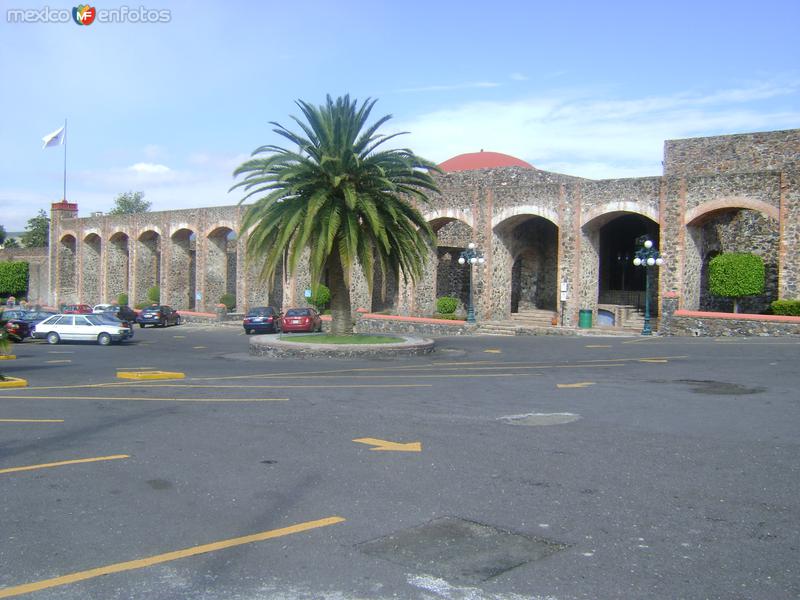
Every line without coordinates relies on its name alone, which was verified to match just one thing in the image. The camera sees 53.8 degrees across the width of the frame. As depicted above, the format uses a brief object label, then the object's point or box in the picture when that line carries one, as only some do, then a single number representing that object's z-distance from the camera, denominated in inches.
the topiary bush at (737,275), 1240.2
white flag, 2183.8
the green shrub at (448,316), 1596.9
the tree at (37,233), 3481.8
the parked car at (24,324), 1244.3
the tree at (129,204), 3641.7
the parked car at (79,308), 1847.4
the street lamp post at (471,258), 1432.1
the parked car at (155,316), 1801.2
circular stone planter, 925.8
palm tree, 950.4
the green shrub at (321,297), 1855.3
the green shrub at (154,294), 2300.7
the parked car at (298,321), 1480.1
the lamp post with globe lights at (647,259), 1245.1
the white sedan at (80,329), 1240.2
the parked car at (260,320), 1515.7
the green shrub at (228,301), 2092.8
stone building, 1290.6
